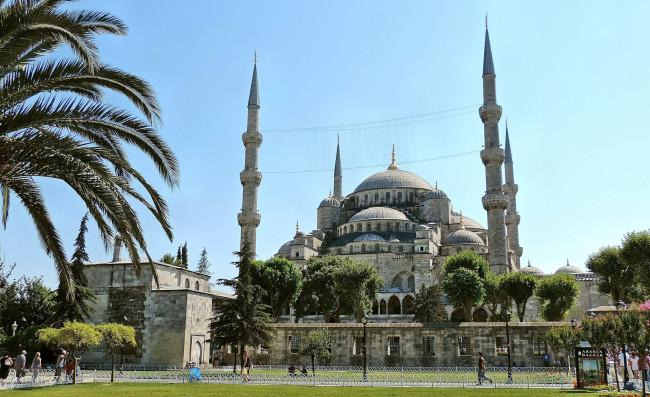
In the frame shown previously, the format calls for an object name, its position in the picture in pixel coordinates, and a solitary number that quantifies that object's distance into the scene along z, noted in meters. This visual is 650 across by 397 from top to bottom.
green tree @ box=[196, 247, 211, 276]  63.91
